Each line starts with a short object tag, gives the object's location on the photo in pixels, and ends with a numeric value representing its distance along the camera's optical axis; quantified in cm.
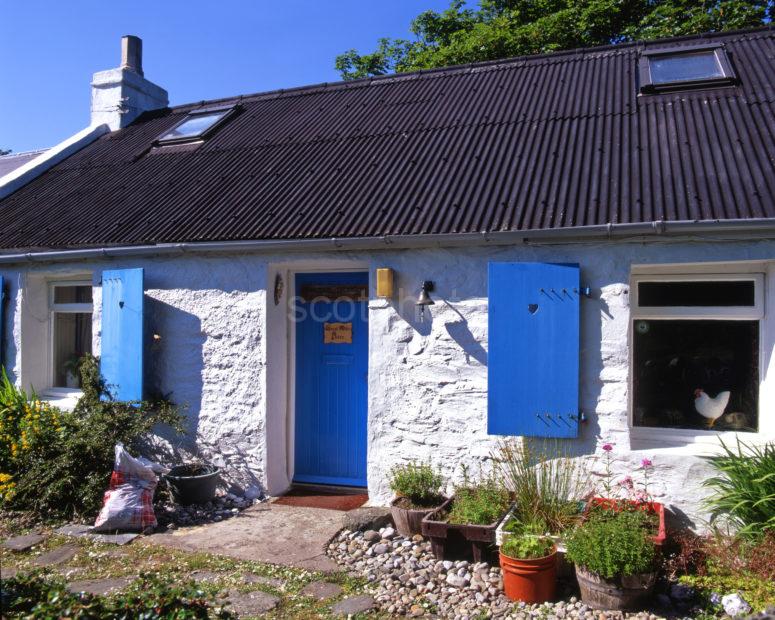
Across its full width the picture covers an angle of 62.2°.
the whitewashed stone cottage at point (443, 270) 517
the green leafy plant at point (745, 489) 444
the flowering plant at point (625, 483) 497
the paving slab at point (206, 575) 451
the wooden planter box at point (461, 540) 469
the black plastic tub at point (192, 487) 605
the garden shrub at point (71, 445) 593
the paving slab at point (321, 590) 432
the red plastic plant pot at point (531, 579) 419
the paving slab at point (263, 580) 447
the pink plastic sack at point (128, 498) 554
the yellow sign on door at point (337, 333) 657
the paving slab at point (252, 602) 407
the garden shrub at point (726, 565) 409
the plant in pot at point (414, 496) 525
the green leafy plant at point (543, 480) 489
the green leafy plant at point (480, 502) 482
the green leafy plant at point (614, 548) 393
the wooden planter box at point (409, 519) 522
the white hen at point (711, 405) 522
